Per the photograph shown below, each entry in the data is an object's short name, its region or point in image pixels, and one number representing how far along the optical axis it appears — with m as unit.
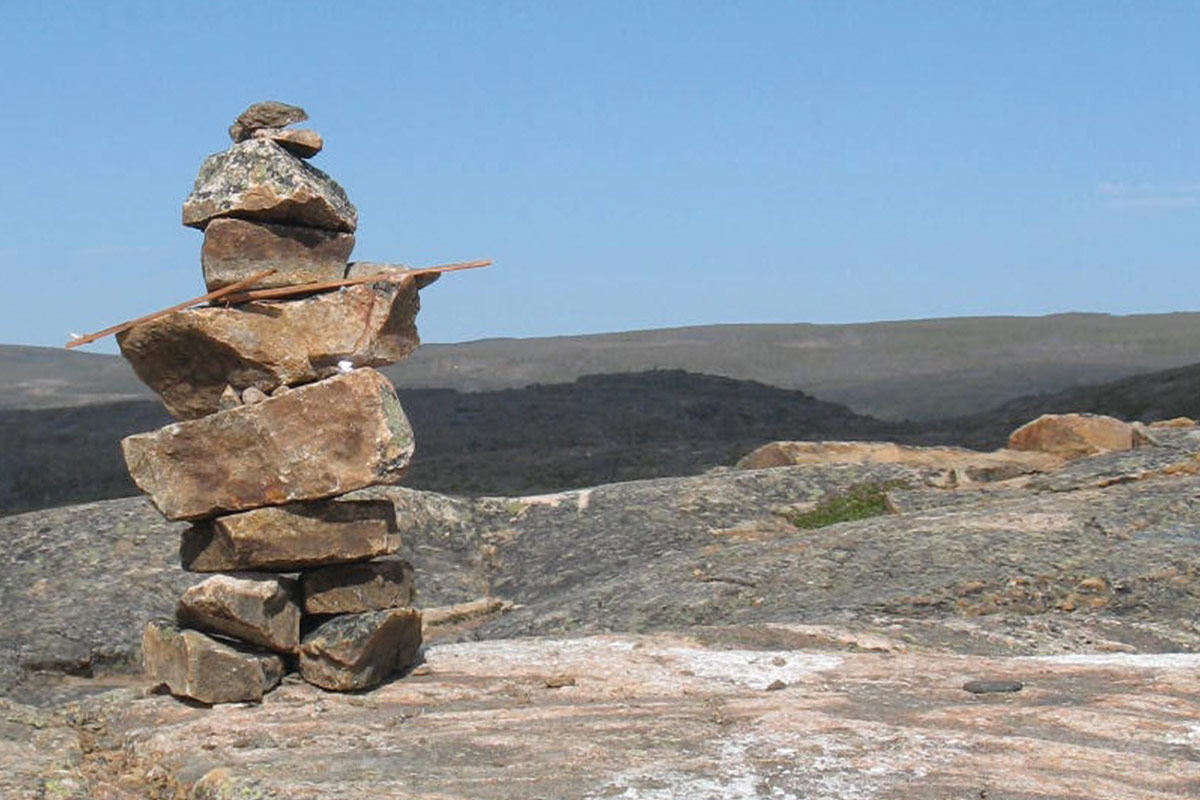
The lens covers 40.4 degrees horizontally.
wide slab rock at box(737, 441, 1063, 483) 20.14
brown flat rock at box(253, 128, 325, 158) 10.78
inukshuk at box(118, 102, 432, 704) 10.31
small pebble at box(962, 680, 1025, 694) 10.04
